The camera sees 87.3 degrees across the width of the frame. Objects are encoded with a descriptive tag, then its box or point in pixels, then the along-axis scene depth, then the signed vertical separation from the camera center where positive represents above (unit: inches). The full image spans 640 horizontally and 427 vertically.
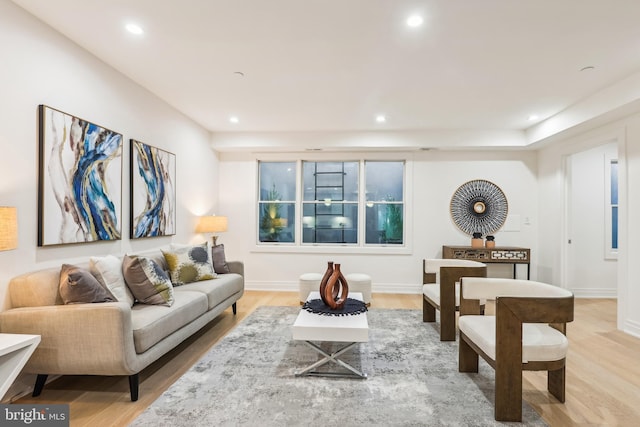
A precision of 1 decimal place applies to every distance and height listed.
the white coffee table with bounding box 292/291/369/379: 96.3 -33.4
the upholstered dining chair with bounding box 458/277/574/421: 78.7 -30.9
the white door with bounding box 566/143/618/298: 205.0 -3.5
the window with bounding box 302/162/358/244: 229.9 +9.7
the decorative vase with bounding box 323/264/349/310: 114.0 -25.9
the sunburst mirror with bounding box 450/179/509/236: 217.5 +6.2
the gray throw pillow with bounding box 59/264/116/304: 87.6 -19.6
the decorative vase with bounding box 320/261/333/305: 115.6 -22.0
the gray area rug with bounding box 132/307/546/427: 79.6 -48.1
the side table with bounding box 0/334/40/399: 68.5 -30.2
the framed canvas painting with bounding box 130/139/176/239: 137.4 +10.3
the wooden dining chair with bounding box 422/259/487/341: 129.3 -29.4
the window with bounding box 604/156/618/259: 206.4 +7.9
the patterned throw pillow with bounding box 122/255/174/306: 109.5 -22.5
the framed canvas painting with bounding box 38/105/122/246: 96.8 +10.8
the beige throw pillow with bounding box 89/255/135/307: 102.2 -18.9
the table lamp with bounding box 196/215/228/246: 187.9 -5.7
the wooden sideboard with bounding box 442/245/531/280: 201.0 -22.3
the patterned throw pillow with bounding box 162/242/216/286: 140.3 -21.6
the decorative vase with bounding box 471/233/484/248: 207.3 -14.7
